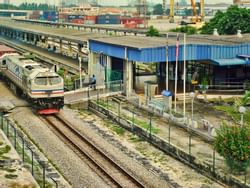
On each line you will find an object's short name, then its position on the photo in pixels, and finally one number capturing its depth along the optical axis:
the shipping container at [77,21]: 167.11
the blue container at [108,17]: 183.54
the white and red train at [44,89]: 28.97
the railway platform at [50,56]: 45.41
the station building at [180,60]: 31.42
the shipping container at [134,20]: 152.23
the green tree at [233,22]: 60.00
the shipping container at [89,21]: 164.45
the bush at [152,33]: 58.58
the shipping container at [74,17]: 181.50
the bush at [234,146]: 16.98
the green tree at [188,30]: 67.44
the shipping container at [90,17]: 173.50
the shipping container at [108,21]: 179.60
